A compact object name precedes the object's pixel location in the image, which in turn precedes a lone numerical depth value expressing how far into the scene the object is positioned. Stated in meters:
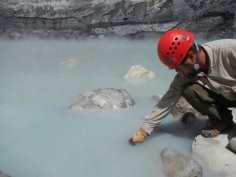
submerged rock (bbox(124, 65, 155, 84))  5.53
